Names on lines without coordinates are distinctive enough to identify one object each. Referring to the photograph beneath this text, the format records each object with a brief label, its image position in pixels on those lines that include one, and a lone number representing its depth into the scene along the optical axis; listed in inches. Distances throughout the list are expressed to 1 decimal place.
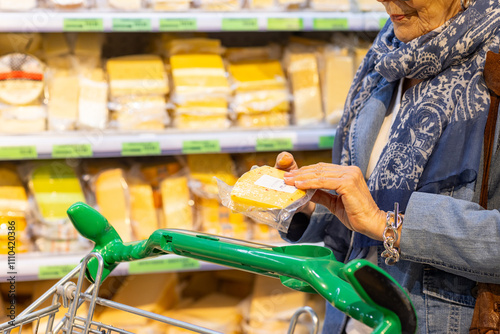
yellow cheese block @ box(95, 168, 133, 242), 73.8
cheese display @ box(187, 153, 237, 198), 76.5
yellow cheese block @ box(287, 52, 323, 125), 77.8
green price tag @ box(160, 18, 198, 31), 68.7
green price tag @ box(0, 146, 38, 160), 66.3
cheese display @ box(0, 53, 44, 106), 71.0
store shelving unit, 66.8
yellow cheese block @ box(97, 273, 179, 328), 74.9
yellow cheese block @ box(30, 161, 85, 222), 71.4
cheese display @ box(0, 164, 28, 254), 69.2
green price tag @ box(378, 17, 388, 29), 76.0
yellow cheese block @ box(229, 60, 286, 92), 78.0
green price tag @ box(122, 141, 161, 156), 69.8
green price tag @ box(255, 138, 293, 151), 72.7
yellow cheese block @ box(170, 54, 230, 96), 75.7
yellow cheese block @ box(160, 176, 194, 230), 75.7
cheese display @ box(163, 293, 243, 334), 75.9
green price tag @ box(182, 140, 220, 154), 71.2
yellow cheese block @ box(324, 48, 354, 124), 78.0
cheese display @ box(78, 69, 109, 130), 72.7
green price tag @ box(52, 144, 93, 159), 68.1
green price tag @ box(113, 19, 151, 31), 67.4
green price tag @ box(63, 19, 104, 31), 66.5
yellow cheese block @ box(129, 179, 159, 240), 74.9
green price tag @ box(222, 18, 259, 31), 69.7
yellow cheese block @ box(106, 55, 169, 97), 74.8
